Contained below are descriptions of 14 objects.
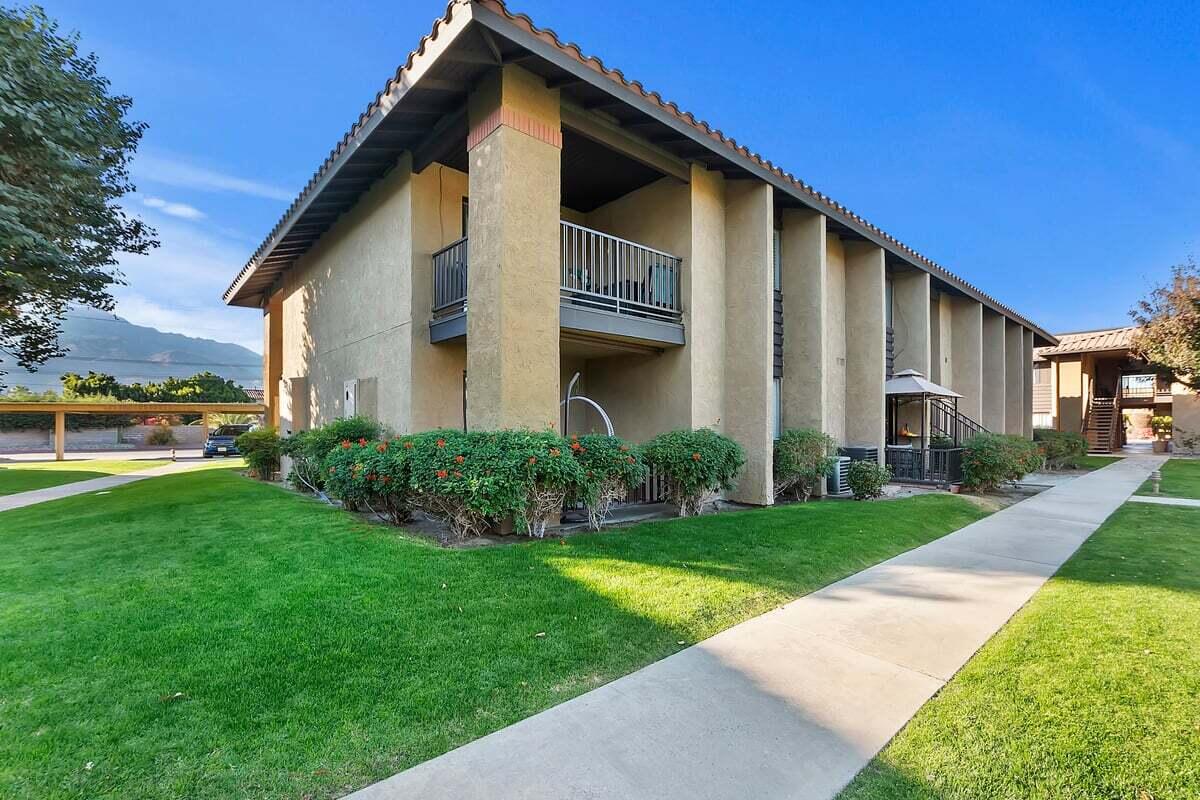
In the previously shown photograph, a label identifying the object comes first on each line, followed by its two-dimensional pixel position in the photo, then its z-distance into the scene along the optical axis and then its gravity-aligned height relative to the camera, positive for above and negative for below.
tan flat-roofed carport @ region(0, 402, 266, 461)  27.12 +0.15
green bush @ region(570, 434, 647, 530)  6.69 -0.74
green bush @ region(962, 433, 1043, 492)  11.75 -1.07
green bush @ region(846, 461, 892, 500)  10.85 -1.38
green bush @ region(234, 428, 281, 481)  15.28 -1.16
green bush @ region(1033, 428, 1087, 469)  17.91 -1.11
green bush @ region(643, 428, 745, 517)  8.06 -0.78
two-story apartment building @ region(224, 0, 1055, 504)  7.03 +2.82
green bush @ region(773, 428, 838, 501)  10.27 -0.93
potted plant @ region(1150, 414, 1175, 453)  26.62 -0.75
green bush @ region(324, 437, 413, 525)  6.53 -0.85
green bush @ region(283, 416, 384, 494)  9.55 -0.47
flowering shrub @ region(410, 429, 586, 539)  5.91 -0.76
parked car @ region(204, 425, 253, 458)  31.59 -2.10
